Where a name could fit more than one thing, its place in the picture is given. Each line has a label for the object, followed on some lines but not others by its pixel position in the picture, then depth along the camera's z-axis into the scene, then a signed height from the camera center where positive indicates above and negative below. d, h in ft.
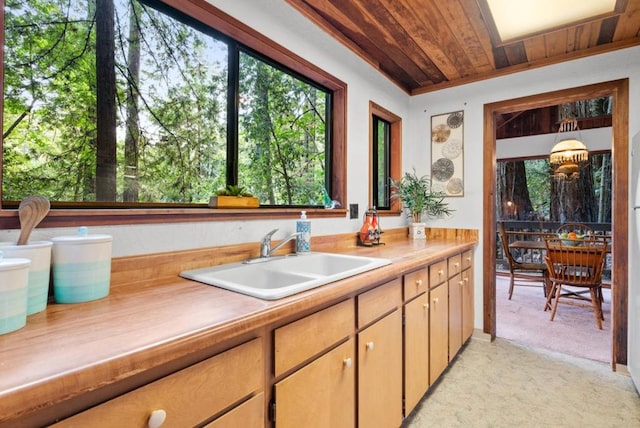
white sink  3.14 -0.77
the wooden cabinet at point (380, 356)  4.05 -1.99
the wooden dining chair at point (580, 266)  9.91 -1.73
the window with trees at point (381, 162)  9.25 +1.55
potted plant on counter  9.10 +0.40
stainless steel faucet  4.90 -0.51
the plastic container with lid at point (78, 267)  2.69 -0.46
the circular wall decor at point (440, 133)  9.67 +2.47
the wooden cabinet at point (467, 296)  8.07 -2.21
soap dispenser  5.57 -0.40
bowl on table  11.16 -0.97
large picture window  3.37 +1.43
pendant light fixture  13.03 +2.47
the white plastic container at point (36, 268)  2.37 -0.42
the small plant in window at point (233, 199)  4.63 +0.22
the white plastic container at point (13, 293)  1.95 -0.50
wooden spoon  2.65 +0.01
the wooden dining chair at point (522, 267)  12.43 -2.17
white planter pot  9.08 -0.52
